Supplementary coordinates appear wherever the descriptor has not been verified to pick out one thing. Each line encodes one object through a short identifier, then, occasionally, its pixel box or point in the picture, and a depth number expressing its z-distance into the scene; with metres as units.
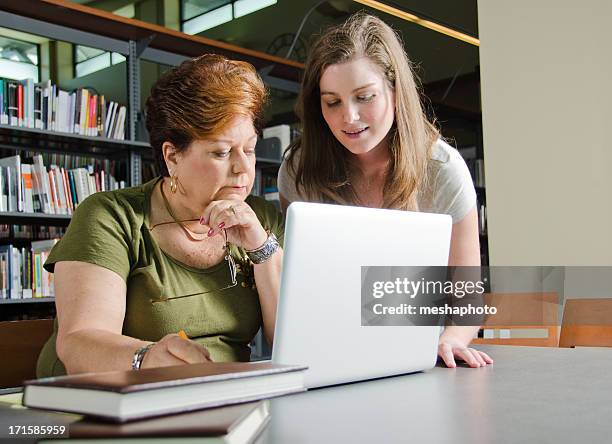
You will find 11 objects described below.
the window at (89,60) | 7.46
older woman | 1.16
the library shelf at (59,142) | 3.83
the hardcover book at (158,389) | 0.55
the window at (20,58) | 7.07
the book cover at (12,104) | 3.75
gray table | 0.69
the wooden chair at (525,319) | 2.04
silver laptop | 0.89
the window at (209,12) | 7.54
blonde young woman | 1.47
